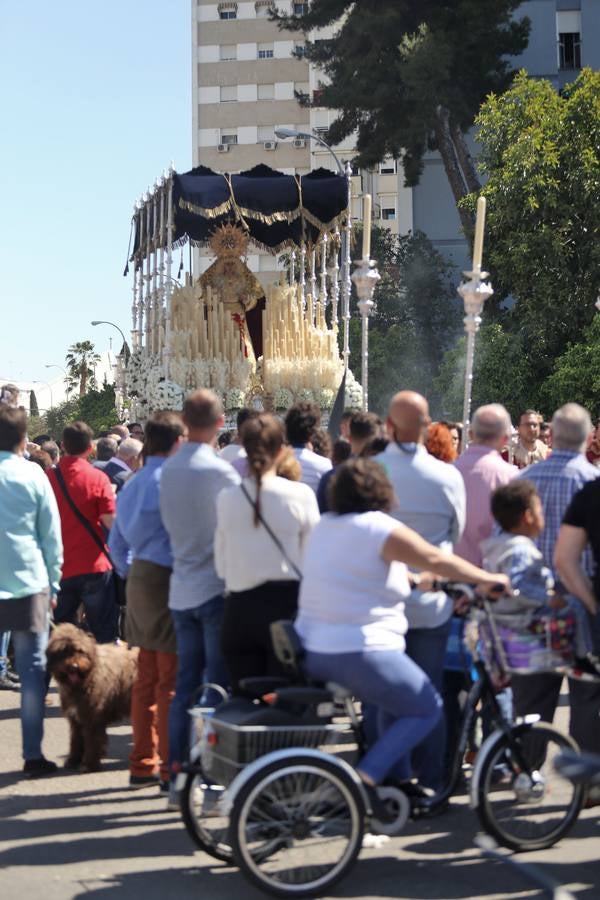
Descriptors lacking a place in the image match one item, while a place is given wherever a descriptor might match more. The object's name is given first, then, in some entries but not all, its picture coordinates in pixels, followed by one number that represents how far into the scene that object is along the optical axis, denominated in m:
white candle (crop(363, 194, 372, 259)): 12.22
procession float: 22.17
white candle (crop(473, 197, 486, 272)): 11.30
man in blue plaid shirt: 6.93
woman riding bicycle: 5.79
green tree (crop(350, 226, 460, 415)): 48.22
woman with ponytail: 6.41
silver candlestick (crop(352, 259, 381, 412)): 13.84
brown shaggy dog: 7.90
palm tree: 89.56
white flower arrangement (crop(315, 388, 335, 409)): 22.08
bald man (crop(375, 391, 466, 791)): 6.57
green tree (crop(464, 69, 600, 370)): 30.98
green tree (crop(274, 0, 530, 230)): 37.38
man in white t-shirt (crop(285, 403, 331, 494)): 8.52
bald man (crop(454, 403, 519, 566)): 7.59
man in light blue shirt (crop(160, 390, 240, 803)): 7.04
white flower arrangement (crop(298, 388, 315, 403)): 22.31
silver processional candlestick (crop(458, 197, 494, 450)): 11.84
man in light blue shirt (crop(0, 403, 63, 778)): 7.95
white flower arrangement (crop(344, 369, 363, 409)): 21.36
